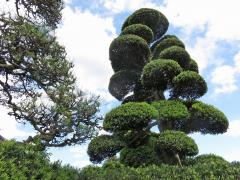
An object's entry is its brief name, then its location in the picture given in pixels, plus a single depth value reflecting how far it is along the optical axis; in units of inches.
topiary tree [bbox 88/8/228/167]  563.2
